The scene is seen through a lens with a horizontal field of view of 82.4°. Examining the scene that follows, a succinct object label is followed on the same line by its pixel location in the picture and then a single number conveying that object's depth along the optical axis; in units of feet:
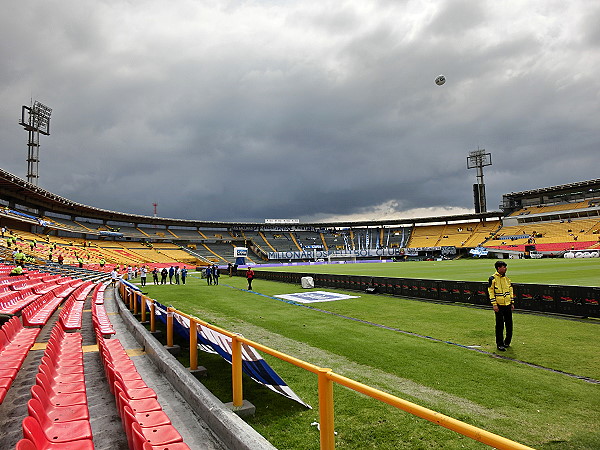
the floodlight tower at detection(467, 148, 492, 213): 299.38
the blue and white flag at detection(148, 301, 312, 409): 13.19
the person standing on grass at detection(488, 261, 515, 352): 24.26
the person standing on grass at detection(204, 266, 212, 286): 86.75
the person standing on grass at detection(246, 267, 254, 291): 70.28
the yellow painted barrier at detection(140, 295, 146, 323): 31.88
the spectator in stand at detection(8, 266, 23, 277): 49.34
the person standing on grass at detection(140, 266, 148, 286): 82.94
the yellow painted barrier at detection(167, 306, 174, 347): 22.89
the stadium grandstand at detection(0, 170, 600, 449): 12.37
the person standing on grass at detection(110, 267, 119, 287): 87.84
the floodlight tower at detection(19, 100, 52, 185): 171.01
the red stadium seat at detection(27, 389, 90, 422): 10.93
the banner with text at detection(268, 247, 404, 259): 258.78
